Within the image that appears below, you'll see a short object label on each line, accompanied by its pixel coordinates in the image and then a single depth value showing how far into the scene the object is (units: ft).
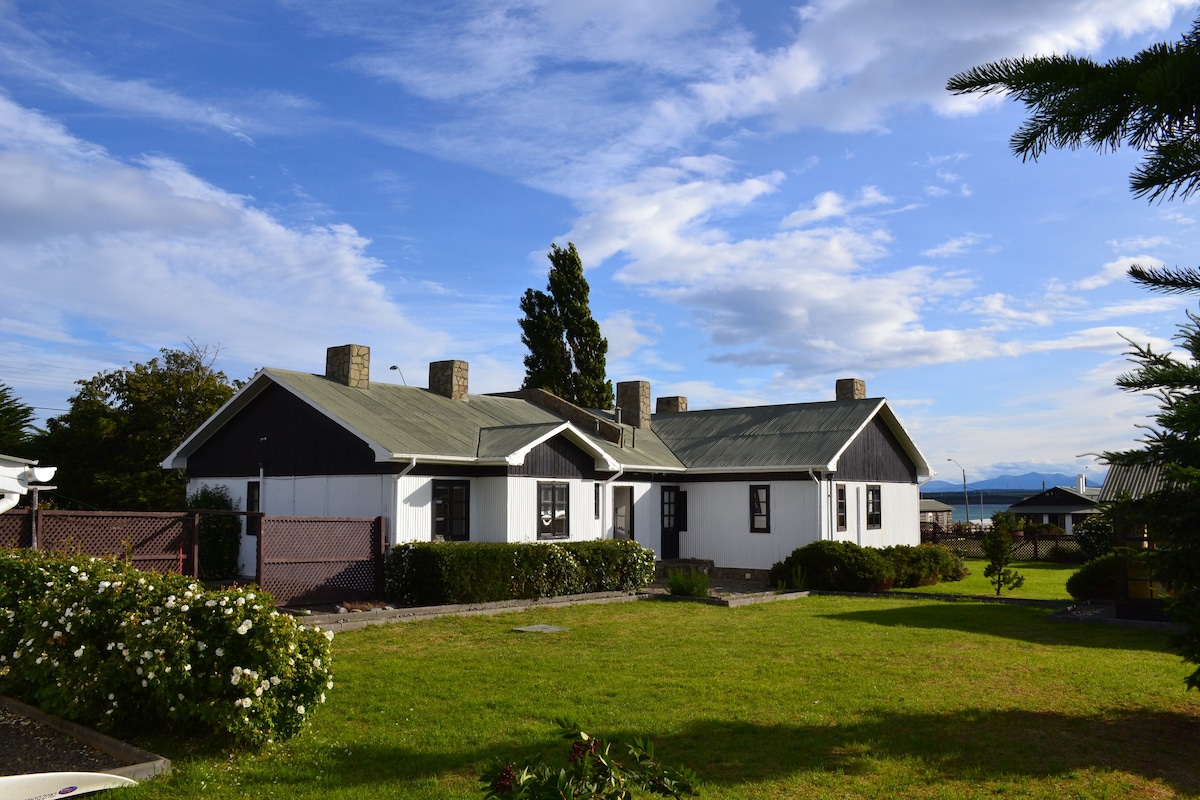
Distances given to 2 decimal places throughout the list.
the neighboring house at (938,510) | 201.23
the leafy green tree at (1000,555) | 73.55
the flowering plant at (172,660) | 24.88
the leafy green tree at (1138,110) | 14.47
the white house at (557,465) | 68.28
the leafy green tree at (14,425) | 99.55
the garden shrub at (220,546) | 69.87
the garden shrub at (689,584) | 69.31
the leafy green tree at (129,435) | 100.78
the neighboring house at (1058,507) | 176.06
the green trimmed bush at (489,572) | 61.36
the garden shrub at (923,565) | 82.53
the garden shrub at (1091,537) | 115.34
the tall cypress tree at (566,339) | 138.82
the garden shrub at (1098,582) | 68.90
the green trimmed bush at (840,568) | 76.79
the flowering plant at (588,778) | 13.04
